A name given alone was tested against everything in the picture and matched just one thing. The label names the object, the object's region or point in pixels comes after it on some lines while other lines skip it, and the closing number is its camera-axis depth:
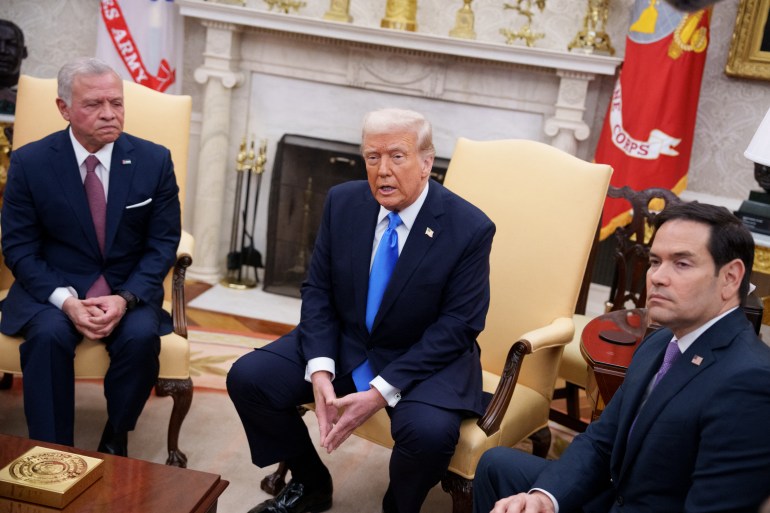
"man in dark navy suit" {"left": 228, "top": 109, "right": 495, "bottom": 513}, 2.54
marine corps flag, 4.32
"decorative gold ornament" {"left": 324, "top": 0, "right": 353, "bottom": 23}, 4.95
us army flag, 5.03
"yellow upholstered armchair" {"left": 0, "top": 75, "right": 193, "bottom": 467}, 2.96
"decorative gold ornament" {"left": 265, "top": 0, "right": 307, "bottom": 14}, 5.01
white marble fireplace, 4.77
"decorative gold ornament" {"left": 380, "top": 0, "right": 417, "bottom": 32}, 4.85
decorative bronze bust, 4.61
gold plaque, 1.90
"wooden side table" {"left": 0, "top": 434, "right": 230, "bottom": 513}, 1.93
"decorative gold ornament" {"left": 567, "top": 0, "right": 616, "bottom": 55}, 4.58
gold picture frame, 4.35
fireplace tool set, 5.30
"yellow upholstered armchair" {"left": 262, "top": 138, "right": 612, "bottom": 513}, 2.88
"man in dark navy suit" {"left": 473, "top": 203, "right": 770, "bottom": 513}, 1.67
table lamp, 3.75
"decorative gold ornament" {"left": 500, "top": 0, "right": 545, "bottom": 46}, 4.65
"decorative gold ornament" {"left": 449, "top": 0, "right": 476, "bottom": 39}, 4.78
